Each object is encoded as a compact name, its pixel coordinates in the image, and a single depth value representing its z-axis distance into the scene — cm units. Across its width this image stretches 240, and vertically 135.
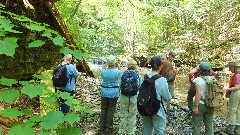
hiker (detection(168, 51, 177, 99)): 457
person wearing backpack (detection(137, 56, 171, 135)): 297
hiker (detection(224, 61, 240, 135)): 370
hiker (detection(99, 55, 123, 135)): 377
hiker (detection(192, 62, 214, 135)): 328
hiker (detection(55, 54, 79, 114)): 389
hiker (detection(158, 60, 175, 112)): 429
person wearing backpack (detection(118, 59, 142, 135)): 372
